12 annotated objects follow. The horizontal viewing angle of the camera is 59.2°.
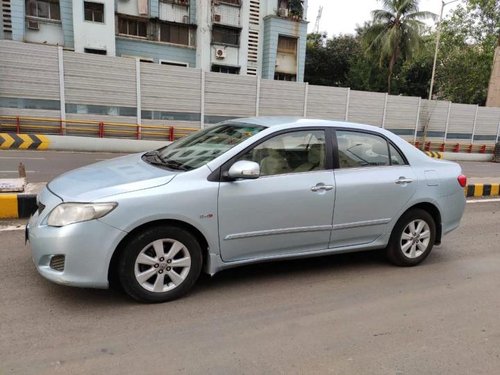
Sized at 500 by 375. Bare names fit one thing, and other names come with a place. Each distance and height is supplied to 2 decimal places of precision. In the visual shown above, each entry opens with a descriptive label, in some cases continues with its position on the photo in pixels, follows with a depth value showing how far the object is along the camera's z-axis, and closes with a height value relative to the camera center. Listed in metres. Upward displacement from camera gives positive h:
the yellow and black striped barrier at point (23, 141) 15.27 -1.84
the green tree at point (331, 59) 39.88 +4.00
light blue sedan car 3.32 -0.89
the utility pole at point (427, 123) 26.14 -0.81
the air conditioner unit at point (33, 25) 21.70 +3.11
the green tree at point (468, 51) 35.91 +5.03
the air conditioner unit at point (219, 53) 25.55 +2.58
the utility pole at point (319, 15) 52.78 +10.57
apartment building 22.00 +3.48
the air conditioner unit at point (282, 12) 27.29 +5.46
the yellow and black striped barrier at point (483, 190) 9.44 -1.67
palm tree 31.20 +5.53
